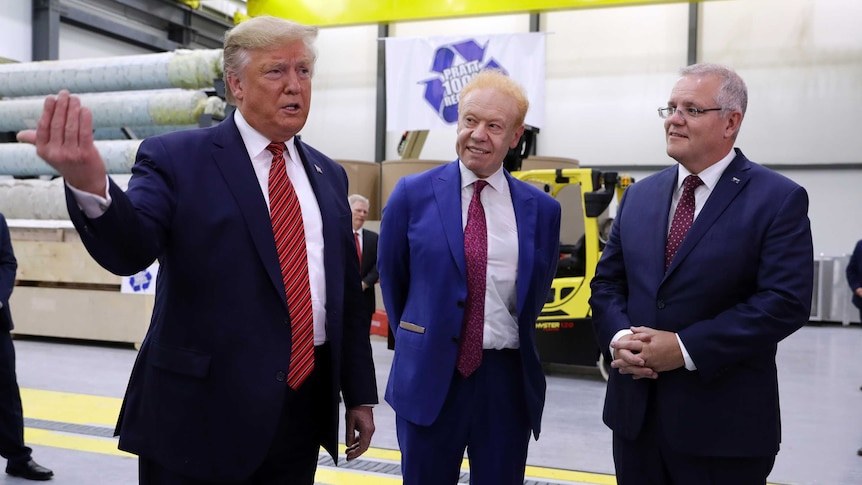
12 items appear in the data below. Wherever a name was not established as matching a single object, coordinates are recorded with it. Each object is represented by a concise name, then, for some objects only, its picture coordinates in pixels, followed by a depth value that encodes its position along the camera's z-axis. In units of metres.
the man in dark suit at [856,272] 7.45
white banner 10.34
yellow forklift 6.94
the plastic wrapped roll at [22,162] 8.19
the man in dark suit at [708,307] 2.00
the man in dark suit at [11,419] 3.96
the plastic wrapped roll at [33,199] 8.51
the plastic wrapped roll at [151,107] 7.41
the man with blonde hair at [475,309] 2.24
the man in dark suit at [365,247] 6.60
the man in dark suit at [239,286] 1.65
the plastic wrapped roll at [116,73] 7.38
